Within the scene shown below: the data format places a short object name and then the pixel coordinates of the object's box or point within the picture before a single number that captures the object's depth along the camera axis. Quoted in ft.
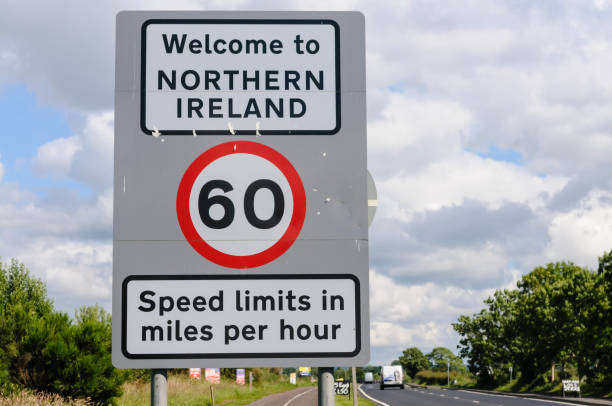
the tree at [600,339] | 164.86
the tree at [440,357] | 578.74
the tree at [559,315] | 172.86
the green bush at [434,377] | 370.94
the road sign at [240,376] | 181.68
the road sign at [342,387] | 73.46
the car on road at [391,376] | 254.27
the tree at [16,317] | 86.74
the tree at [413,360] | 612.29
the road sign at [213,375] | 104.80
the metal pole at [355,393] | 30.06
